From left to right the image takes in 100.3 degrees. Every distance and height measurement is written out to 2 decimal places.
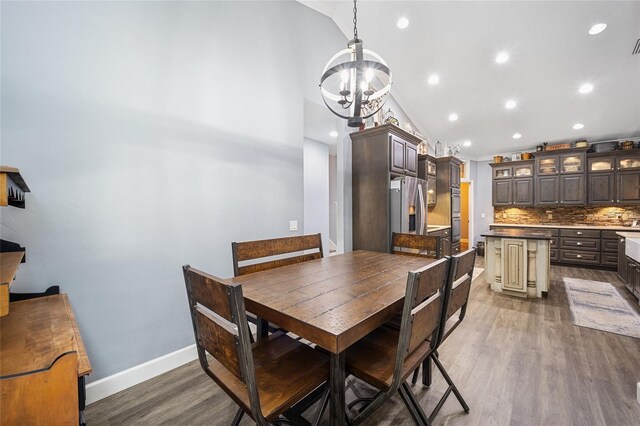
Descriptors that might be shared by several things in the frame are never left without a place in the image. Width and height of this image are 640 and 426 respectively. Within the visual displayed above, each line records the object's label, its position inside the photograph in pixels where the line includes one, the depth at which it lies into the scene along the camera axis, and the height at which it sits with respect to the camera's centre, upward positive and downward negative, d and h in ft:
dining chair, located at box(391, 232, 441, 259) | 7.41 -1.07
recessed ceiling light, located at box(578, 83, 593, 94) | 14.08 +6.29
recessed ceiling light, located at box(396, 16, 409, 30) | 11.40 +8.01
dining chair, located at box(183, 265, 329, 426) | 3.02 -2.45
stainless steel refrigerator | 11.33 +0.10
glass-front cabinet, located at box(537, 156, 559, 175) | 20.15 +3.09
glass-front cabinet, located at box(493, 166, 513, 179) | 22.20 +2.87
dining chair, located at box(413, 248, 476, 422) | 4.38 -1.52
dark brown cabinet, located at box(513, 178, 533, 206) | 21.21 +1.18
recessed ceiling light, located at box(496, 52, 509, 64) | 12.45 +7.07
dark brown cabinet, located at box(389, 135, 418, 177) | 11.62 +2.37
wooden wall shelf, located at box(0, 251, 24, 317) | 2.63 -0.71
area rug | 9.21 -4.21
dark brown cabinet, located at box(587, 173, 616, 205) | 18.42 +1.17
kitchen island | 12.09 -2.64
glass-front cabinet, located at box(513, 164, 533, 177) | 21.29 +2.88
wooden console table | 2.20 -1.54
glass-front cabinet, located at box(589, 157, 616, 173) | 18.47 +2.88
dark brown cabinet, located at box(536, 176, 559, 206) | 20.16 +1.20
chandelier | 5.60 +2.81
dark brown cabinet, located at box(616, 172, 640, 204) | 17.70 +1.14
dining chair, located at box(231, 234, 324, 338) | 5.96 -1.06
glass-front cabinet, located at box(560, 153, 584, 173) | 19.24 +3.11
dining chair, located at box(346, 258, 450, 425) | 3.45 -2.44
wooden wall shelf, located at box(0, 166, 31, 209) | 3.10 +0.33
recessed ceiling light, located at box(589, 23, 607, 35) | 10.53 +7.08
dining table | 3.32 -1.42
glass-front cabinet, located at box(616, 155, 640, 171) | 17.78 +2.86
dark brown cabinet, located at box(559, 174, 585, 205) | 19.25 +1.17
